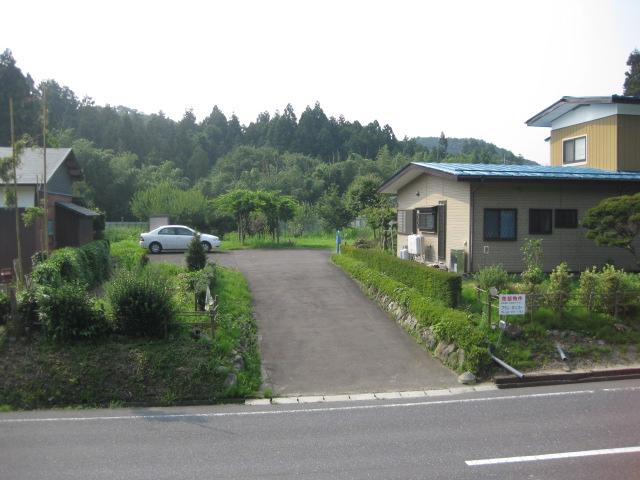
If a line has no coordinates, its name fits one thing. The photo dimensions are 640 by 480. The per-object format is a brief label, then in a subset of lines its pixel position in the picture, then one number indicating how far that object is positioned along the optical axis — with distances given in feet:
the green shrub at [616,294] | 38.96
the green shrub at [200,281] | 41.57
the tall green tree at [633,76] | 164.66
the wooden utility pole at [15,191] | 42.80
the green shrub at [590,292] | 39.29
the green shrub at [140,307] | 34.96
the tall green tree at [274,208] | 99.24
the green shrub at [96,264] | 54.29
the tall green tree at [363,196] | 112.16
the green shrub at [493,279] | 42.47
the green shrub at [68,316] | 34.32
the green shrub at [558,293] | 38.24
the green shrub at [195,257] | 55.72
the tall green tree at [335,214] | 121.70
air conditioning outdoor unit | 61.87
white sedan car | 86.89
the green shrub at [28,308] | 35.32
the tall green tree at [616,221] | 44.42
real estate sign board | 35.88
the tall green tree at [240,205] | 98.89
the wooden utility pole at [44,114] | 49.44
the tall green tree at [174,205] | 128.98
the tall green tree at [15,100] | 153.89
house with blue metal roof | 53.31
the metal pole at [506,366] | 32.87
